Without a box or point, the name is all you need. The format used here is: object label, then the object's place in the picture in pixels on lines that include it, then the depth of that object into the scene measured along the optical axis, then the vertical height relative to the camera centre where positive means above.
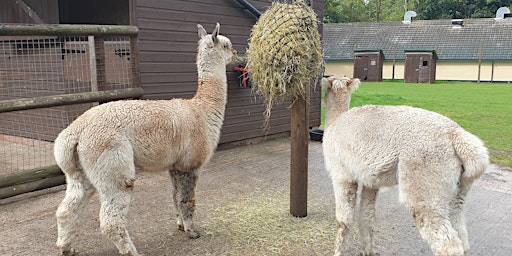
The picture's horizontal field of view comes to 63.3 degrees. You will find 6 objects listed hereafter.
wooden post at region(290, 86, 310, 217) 4.57 -0.89
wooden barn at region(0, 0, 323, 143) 6.51 +0.86
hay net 3.94 +0.29
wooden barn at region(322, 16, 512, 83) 30.42 +2.93
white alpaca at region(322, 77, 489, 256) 2.74 -0.57
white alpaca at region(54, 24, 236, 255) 3.30 -0.57
